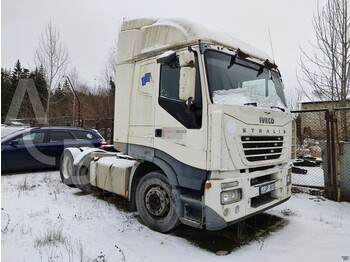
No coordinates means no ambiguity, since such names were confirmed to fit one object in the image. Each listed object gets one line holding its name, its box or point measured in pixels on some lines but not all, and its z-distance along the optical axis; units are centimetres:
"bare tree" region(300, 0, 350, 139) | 704
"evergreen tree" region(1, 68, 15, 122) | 3716
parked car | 771
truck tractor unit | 314
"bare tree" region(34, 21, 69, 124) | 2017
